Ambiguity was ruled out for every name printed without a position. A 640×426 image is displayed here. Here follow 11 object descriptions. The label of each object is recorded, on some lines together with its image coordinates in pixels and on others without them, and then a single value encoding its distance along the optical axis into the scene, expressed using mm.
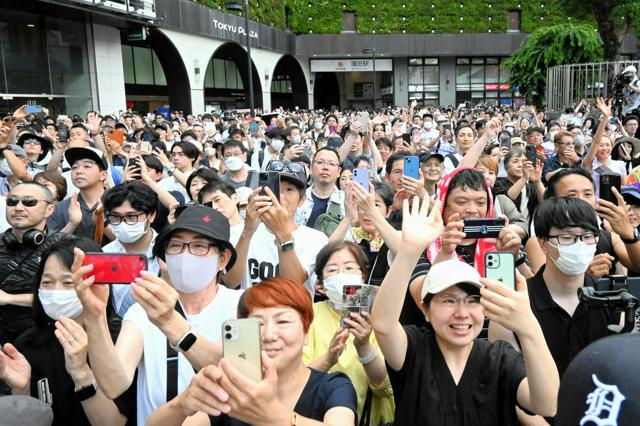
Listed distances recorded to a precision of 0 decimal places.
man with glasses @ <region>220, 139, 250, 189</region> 6572
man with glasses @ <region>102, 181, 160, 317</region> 3797
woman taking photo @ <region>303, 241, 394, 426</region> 2457
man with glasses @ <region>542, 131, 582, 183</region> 7199
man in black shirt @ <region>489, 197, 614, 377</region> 2650
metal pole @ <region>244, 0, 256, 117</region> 20014
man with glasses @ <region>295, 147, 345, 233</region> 5336
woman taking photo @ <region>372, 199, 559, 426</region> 2166
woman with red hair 1920
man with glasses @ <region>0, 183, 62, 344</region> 3518
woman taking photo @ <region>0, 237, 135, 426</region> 2232
